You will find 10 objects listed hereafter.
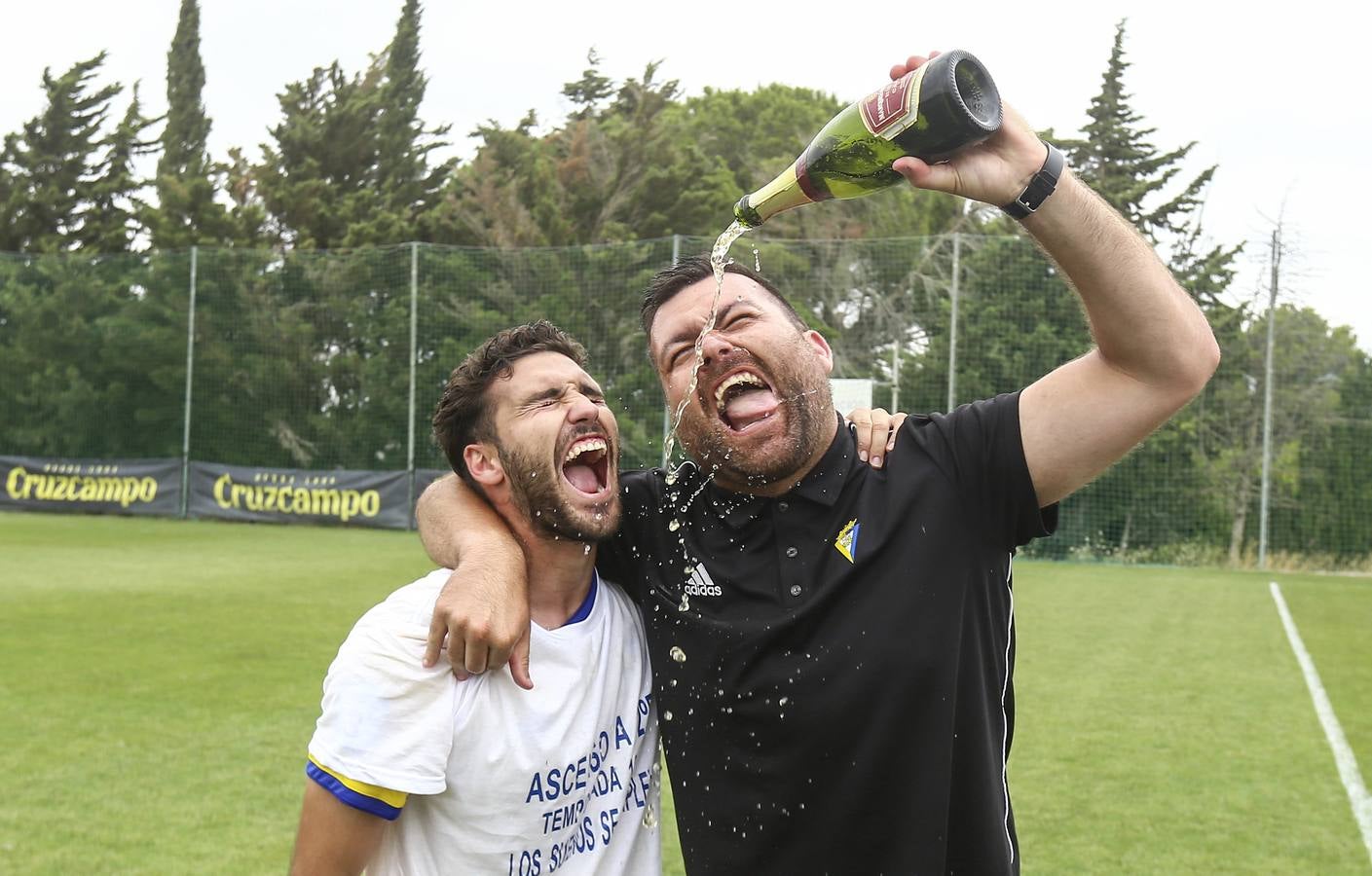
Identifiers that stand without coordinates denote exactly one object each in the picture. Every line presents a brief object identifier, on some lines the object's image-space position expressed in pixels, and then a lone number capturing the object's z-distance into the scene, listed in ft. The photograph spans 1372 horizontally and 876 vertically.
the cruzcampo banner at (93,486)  74.79
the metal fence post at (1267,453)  59.98
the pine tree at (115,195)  113.39
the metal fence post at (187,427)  74.69
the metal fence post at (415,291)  73.05
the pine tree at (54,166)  115.24
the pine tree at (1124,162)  90.53
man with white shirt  7.75
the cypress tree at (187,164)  101.86
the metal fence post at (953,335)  62.49
